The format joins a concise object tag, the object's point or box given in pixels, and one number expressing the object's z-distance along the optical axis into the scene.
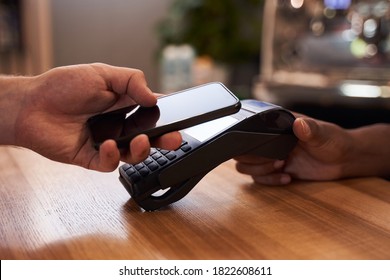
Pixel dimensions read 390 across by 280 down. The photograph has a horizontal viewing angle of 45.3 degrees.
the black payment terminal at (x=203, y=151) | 0.55
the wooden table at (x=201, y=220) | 0.45
